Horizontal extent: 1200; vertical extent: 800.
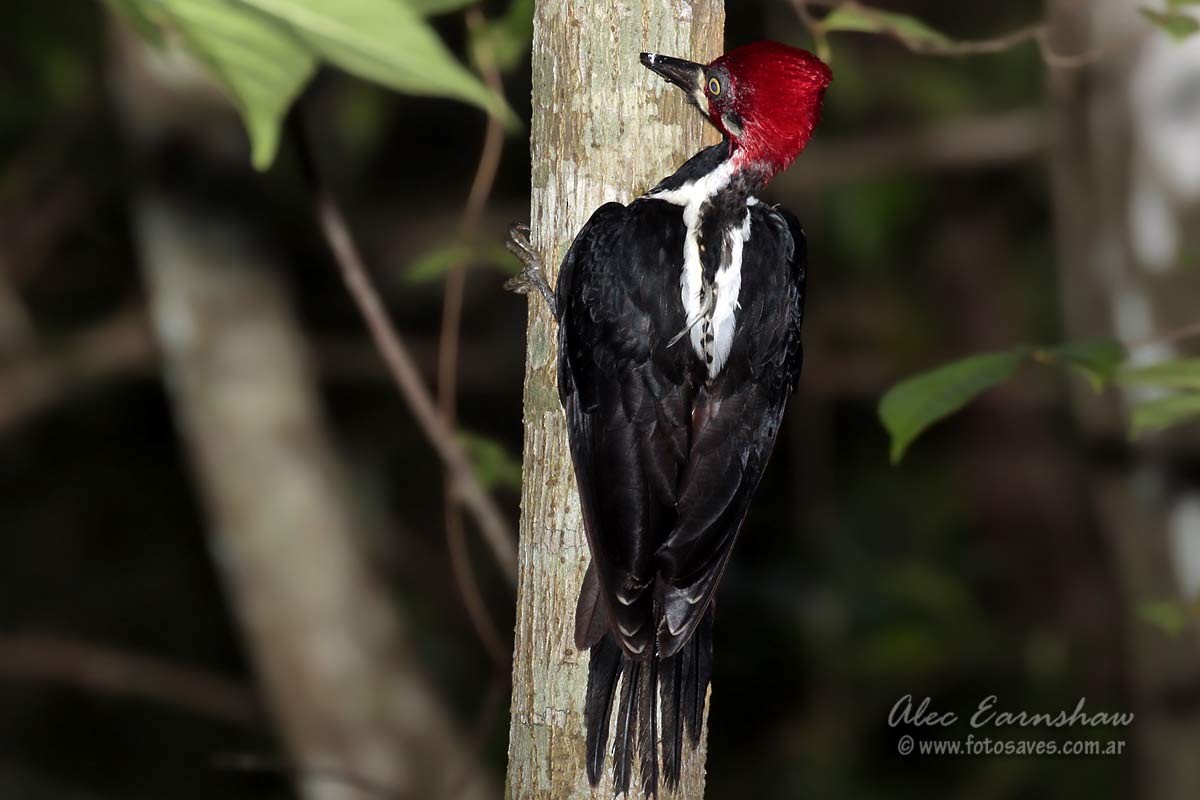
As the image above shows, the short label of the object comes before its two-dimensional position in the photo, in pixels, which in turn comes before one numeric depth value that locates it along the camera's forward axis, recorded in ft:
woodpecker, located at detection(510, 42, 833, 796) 12.23
